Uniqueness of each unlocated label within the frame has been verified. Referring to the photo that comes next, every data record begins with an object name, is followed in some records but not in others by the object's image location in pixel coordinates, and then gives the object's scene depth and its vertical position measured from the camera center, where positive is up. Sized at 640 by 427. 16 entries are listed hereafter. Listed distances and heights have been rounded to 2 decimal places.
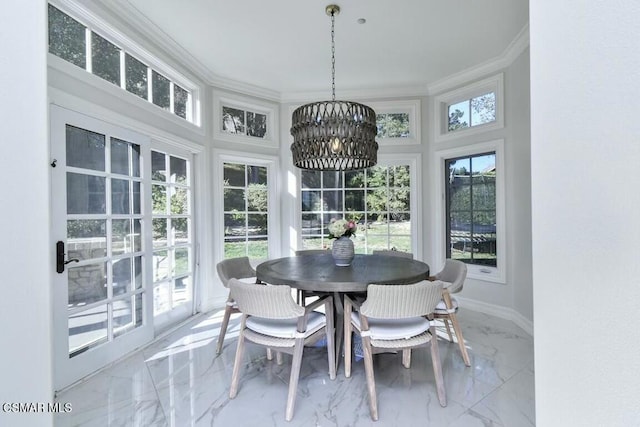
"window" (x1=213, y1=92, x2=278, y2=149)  3.94 +1.29
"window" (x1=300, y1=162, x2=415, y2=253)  4.29 +0.11
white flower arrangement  2.61 -0.14
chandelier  2.41 +0.65
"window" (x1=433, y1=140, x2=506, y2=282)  3.52 +0.03
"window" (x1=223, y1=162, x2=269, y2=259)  4.05 +0.05
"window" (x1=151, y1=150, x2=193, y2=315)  3.10 -0.18
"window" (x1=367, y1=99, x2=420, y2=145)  4.22 +1.28
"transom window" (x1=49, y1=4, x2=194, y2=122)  2.10 +1.28
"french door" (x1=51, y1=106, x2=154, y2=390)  2.10 -0.21
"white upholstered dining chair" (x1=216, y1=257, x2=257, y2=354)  2.54 -0.56
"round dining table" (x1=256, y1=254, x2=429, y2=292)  2.03 -0.47
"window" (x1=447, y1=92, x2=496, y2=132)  3.66 +1.26
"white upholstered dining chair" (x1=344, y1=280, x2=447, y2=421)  1.77 -0.73
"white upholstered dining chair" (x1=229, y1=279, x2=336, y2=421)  1.83 -0.74
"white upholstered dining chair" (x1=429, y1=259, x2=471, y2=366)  2.34 -0.65
